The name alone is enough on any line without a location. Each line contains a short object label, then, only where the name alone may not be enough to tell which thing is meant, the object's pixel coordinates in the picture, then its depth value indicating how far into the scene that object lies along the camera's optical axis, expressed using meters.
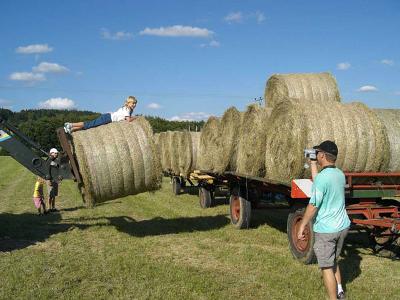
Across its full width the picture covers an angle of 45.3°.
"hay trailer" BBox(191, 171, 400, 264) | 6.80
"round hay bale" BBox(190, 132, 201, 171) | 16.28
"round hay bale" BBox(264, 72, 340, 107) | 10.58
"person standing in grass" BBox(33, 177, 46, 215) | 11.87
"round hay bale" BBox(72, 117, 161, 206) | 8.11
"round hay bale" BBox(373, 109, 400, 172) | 7.34
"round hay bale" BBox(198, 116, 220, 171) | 11.75
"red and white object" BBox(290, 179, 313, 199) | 6.75
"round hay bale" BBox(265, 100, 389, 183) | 7.18
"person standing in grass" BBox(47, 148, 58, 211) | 12.34
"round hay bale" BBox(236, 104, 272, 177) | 8.77
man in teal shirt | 4.89
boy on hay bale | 8.56
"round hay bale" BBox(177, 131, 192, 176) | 16.33
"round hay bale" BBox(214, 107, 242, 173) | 10.44
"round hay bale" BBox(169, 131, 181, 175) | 17.45
